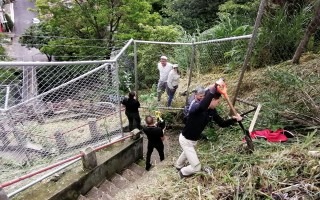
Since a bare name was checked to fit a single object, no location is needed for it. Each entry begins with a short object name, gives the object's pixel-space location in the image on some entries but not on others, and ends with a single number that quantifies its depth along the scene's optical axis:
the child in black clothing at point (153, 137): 3.42
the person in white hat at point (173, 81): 4.12
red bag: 2.74
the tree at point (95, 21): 8.18
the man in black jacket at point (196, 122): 2.37
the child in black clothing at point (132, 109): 3.86
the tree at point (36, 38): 11.80
